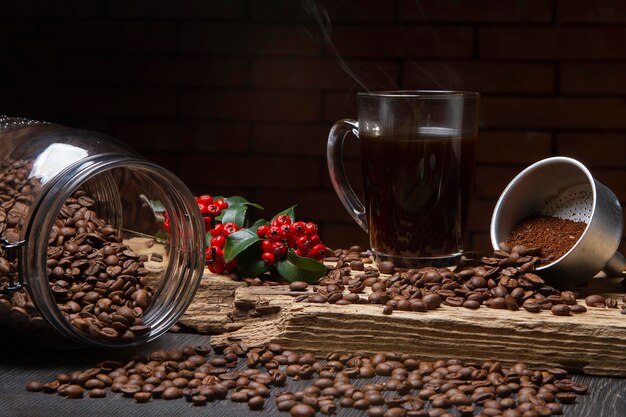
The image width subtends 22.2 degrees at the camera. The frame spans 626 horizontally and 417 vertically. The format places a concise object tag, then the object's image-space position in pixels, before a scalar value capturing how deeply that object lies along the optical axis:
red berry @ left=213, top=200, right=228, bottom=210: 0.97
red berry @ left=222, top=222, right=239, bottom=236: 0.94
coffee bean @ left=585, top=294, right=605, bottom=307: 0.86
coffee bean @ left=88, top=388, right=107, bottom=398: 0.80
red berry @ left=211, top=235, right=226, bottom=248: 0.93
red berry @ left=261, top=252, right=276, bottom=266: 0.91
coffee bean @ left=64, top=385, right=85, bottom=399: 0.80
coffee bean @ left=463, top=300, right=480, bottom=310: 0.85
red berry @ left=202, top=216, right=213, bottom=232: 0.96
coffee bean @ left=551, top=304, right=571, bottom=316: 0.84
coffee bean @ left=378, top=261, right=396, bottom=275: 0.92
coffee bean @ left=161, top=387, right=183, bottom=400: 0.80
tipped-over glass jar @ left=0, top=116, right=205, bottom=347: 0.81
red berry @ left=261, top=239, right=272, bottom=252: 0.91
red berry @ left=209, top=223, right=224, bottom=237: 0.94
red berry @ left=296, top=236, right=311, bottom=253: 0.92
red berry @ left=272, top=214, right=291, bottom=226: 0.92
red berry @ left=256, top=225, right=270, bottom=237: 0.92
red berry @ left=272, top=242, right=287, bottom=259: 0.91
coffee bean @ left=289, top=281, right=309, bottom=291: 0.89
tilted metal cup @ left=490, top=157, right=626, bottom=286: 0.87
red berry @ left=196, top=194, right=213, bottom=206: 0.96
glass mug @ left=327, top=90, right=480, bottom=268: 0.91
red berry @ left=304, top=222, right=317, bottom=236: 0.93
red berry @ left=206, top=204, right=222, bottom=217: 0.96
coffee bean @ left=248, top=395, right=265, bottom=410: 0.79
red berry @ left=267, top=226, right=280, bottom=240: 0.91
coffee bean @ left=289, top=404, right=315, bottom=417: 0.78
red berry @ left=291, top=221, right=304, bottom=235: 0.92
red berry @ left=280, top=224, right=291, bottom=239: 0.92
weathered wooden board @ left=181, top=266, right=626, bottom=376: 0.84
